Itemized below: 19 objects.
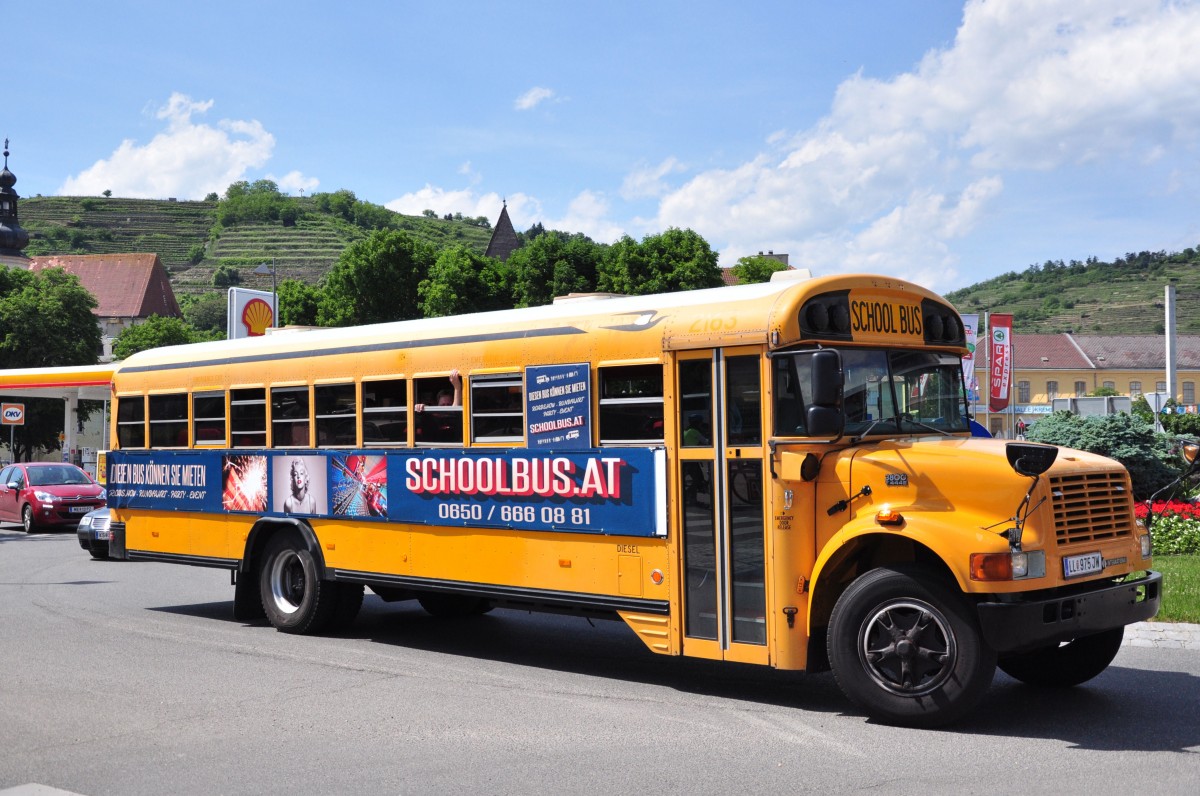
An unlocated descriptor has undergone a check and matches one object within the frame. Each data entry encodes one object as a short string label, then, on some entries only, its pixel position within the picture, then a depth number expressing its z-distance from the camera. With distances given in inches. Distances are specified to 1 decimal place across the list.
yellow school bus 275.0
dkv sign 1405.6
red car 1023.0
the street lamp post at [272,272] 1188.7
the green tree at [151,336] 4557.1
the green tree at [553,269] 2477.9
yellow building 4124.0
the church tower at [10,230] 4542.3
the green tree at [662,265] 2389.3
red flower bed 642.8
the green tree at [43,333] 2443.4
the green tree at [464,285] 2512.3
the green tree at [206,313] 6850.4
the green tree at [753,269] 2972.4
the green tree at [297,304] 3073.3
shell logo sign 1133.7
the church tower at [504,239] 4889.3
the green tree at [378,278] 2605.8
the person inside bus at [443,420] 385.7
